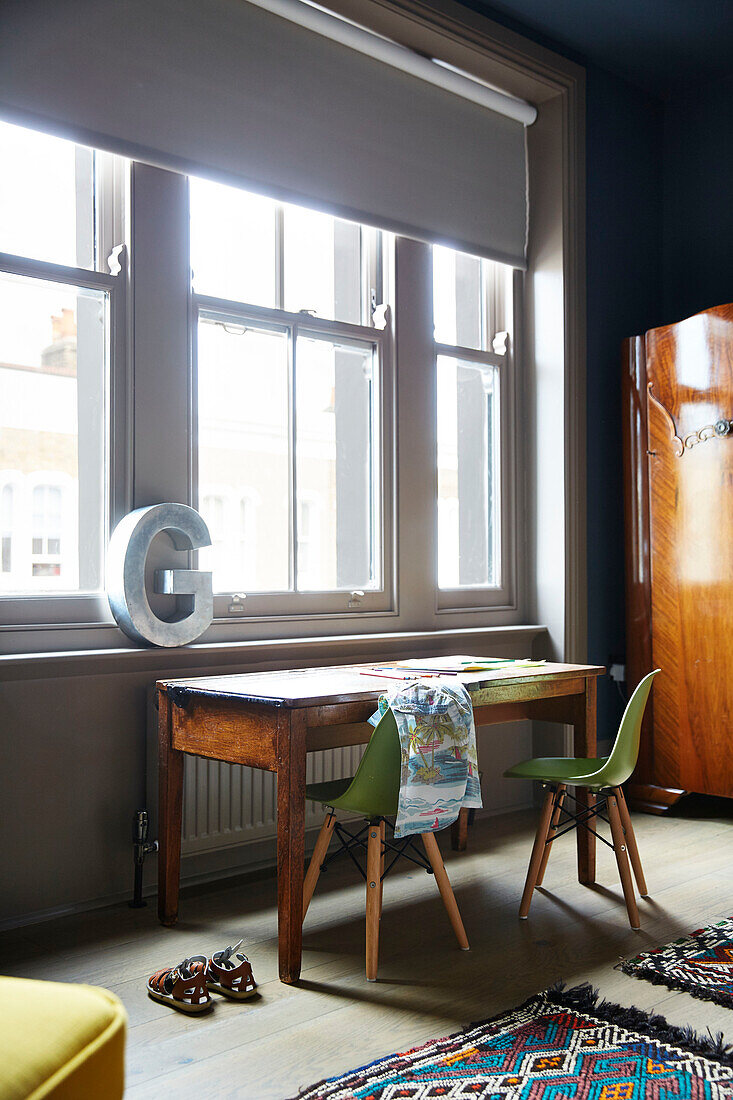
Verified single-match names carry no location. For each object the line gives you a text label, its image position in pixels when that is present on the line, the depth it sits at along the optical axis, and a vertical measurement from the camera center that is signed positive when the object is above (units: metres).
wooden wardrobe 3.99 +0.19
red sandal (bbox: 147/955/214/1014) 2.24 -0.92
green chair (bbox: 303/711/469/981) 2.42 -0.52
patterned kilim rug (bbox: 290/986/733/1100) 1.89 -0.97
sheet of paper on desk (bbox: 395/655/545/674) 3.18 -0.25
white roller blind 2.95 +1.73
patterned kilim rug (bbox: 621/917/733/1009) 2.33 -0.96
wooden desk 2.40 -0.37
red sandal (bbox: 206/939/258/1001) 2.31 -0.92
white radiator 3.14 -0.70
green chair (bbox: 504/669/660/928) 2.83 -0.58
